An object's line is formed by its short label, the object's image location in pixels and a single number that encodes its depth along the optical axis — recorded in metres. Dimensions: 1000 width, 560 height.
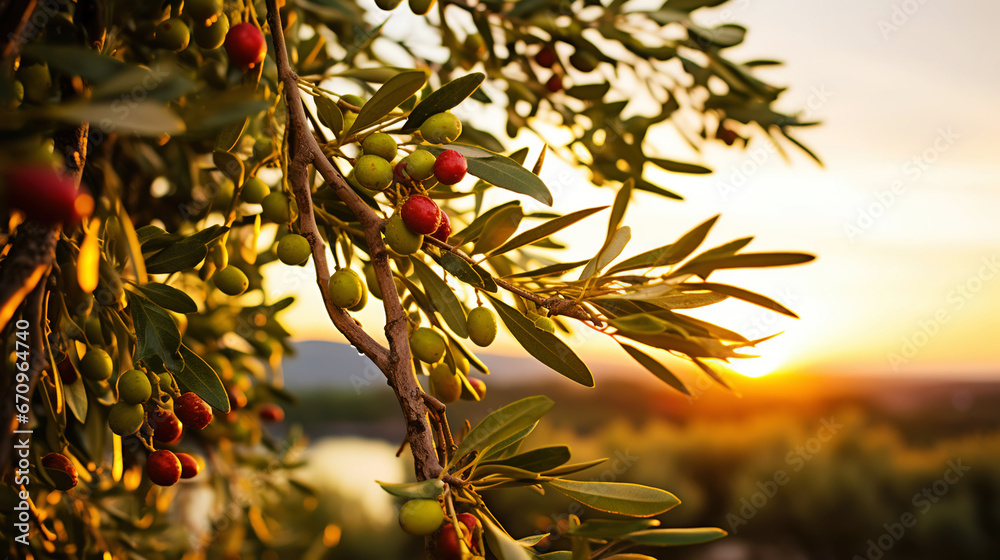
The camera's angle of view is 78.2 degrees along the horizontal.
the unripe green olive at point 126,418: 0.64
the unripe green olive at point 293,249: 0.60
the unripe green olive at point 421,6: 0.78
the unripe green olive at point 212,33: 0.68
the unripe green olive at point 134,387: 0.64
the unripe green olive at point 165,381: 0.68
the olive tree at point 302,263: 0.37
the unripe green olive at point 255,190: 0.69
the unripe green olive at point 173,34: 0.73
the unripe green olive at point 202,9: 0.63
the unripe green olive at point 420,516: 0.46
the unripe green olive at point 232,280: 0.72
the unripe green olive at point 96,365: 0.71
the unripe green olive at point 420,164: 0.57
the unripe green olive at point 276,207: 0.65
